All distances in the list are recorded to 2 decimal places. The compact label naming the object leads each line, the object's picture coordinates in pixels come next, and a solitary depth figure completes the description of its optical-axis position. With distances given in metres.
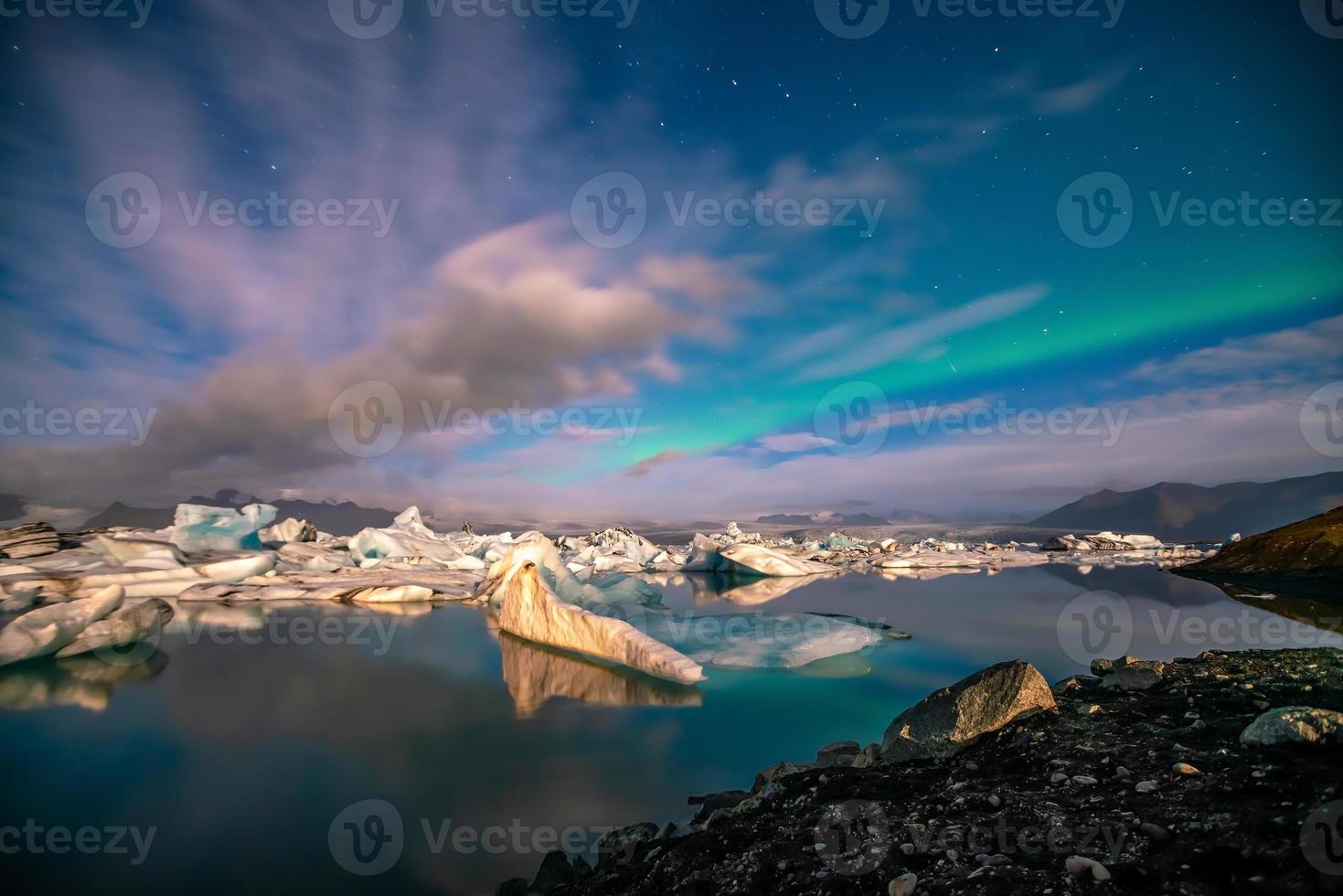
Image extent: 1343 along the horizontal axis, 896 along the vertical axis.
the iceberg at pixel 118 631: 8.27
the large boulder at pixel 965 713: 3.44
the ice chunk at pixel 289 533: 24.14
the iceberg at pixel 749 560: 22.45
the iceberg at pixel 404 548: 21.47
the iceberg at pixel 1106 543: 36.00
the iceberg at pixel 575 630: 6.71
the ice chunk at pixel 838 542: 36.56
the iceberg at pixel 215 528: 17.47
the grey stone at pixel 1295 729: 2.18
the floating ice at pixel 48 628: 7.36
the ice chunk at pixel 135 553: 14.75
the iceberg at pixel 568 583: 11.53
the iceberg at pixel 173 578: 12.90
